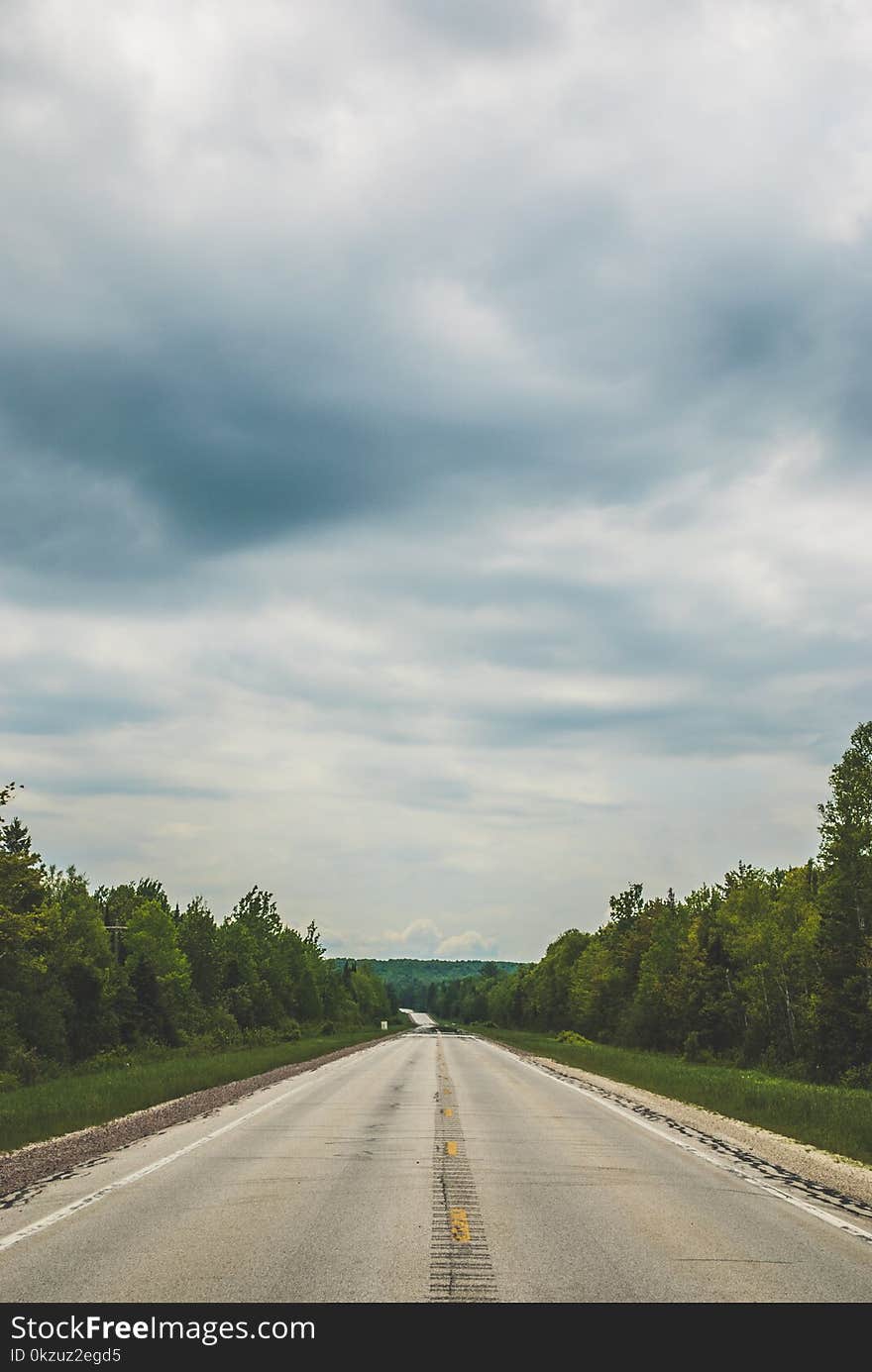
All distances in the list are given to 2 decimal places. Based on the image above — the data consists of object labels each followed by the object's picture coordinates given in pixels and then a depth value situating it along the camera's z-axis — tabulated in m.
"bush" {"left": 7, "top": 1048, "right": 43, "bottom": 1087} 36.09
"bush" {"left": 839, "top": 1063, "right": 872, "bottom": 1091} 36.62
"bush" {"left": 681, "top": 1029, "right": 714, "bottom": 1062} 60.72
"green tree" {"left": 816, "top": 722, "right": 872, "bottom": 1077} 39.09
